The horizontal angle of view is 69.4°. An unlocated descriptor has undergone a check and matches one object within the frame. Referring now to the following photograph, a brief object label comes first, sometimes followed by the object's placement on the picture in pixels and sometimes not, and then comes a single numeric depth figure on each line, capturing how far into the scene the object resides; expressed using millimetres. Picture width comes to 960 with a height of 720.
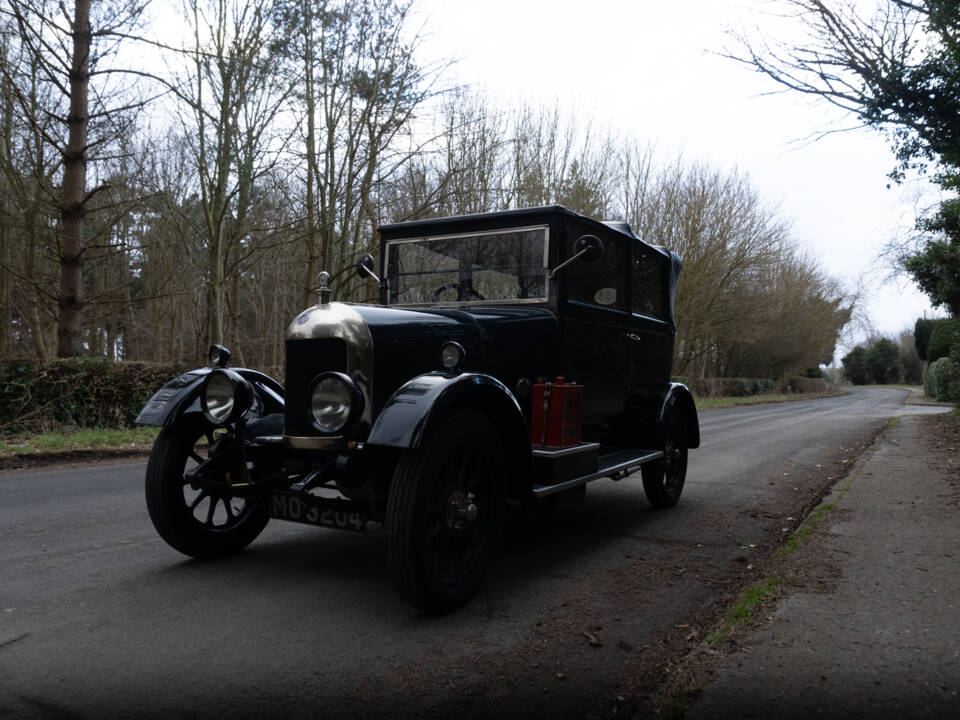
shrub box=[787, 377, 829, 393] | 44156
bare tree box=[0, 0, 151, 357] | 10234
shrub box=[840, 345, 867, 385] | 75375
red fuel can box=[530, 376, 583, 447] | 4266
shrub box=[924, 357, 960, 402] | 15344
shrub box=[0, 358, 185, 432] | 9500
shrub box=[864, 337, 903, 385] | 72812
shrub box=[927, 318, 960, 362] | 28266
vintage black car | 3299
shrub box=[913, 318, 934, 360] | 40531
